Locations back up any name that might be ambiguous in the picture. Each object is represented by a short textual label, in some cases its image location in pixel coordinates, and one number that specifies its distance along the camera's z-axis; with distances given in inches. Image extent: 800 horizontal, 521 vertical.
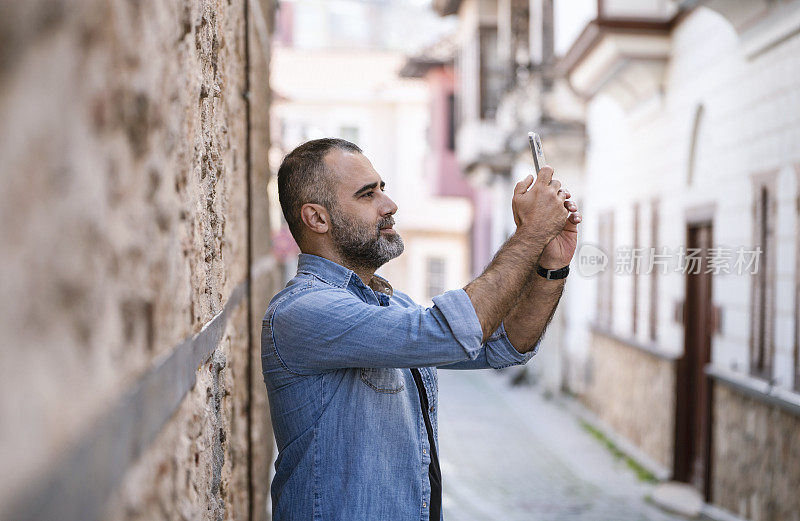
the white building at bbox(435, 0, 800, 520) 279.9
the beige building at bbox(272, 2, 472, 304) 1339.8
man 90.1
